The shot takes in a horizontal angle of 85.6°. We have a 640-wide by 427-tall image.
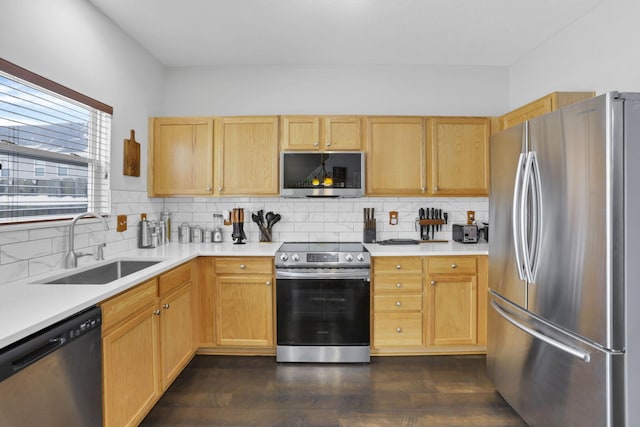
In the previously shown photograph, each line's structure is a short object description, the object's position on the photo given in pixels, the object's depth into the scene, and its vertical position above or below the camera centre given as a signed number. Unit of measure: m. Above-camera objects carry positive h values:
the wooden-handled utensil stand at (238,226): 3.27 -0.10
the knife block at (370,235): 3.37 -0.18
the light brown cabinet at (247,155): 3.13 +0.55
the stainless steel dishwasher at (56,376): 1.10 -0.59
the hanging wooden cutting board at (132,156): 2.81 +0.49
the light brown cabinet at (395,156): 3.14 +0.55
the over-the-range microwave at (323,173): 3.04 +0.38
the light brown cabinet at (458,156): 3.16 +0.55
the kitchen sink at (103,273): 1.99 -0.38
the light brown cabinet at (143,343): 1.63 -0.73
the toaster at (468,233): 3.27 -0.15
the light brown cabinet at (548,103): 2.48 +0.85
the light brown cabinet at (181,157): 3.17 +0.54
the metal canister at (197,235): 3.33 -0.19
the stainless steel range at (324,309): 2.75 -0.74
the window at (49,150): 1.77 +0.39
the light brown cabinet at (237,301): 2.82 -0.70
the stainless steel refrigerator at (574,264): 1.38 -0.21
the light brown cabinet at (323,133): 3.12 +0.75
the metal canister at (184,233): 3.32 -0.17
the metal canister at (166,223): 3.28 -0.08
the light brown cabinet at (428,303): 2.84 -0.72
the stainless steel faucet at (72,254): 2.04 -0.24
